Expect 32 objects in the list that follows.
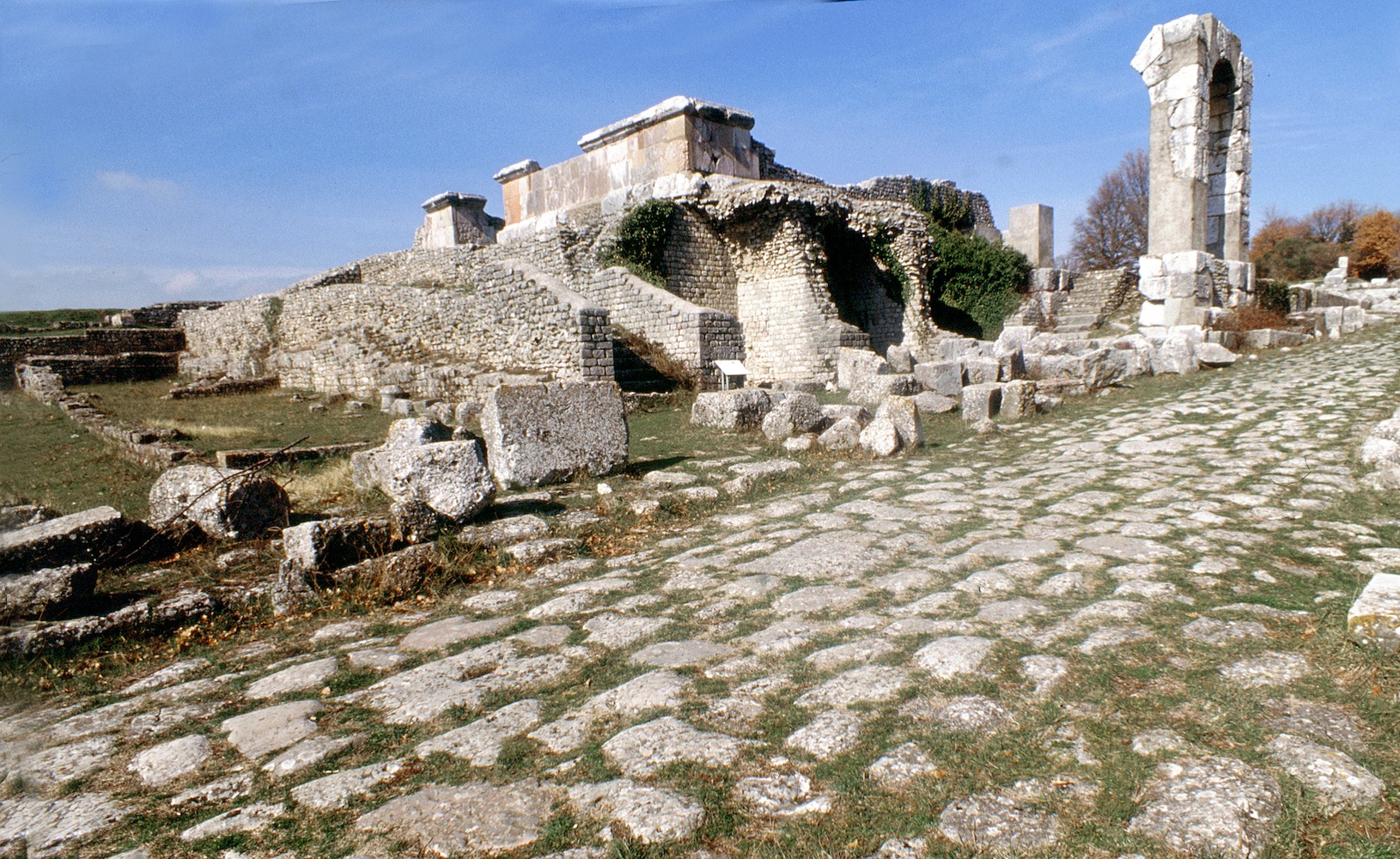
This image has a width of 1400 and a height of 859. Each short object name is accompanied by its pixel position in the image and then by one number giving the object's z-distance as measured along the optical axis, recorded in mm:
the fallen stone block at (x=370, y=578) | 4582
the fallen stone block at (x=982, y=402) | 9680
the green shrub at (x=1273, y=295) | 16141
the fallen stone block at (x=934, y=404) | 10547
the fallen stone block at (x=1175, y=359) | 12008
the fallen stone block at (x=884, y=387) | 11117
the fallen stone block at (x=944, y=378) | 11391
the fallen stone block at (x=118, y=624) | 3705
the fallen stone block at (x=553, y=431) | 7121
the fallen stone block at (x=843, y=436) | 8336
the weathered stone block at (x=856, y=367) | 13024
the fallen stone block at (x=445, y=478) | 5773
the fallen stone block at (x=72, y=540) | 4152
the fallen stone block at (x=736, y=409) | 10031
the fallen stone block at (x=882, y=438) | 7969
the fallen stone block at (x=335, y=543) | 4824
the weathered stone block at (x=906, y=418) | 8266
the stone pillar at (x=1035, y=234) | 22750
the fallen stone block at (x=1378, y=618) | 2701
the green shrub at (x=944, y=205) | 25219
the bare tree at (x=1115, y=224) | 42594
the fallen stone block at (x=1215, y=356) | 12023
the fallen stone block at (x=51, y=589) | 3828
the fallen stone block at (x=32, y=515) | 3368
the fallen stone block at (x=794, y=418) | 9297
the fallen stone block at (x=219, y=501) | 5648
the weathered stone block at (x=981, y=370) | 11945
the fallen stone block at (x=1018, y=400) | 9750
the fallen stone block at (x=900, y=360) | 14695
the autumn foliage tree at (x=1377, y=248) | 32156
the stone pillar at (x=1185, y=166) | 14984
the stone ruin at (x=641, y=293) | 15109
